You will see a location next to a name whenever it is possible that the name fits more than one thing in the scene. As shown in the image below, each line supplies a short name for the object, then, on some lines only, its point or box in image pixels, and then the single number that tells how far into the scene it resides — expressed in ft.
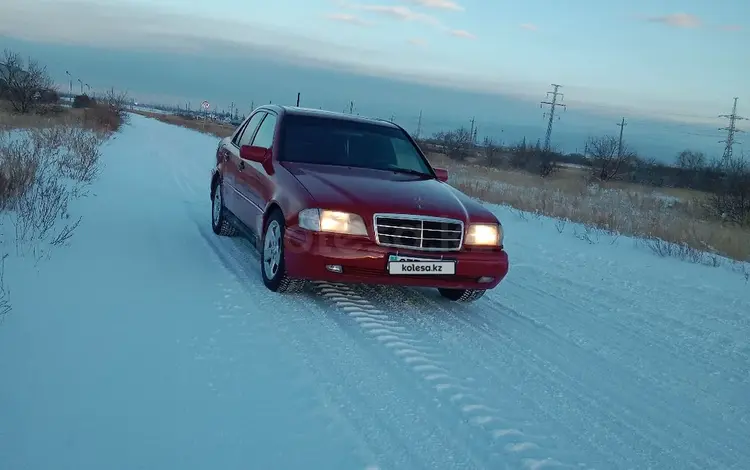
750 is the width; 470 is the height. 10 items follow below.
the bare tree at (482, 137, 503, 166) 172.45
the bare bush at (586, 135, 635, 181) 134.21
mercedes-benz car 17.17
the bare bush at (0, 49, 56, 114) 115.65
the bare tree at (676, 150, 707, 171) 163.12
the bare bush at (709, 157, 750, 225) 68.33
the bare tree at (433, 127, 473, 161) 178.09
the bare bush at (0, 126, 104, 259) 21.31
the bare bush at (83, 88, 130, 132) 102.20
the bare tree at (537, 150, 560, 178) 151.53
